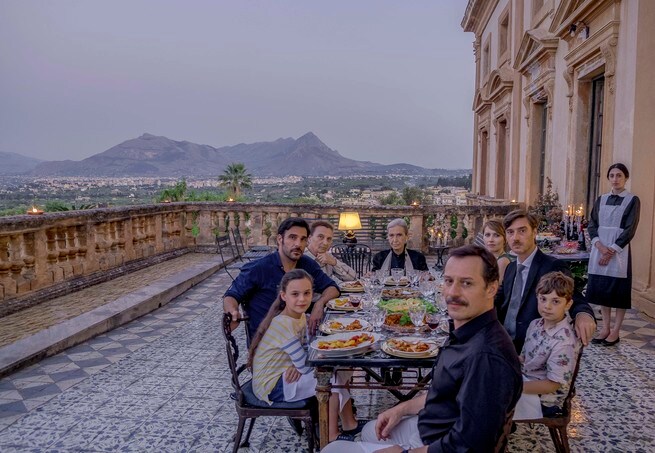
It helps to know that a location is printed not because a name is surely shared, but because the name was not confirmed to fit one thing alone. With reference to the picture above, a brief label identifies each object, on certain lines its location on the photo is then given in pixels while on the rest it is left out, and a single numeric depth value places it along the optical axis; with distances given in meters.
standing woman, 5.49
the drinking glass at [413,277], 4.65
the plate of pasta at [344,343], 2.87
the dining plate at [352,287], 4.68
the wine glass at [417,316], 3.29
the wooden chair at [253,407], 3.08
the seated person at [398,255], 5.52
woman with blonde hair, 4.25
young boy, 2.86
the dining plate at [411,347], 2.80
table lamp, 8.39
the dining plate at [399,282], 4.76
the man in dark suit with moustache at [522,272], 3.43
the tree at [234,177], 47.83
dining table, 2.78
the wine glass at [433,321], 3.29
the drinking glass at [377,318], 3.43
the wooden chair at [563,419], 2.88
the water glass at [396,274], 4.79
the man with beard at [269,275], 3.87
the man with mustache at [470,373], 1.74
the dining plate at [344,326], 3.36
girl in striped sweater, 3.13
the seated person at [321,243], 5.14
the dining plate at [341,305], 3.94
